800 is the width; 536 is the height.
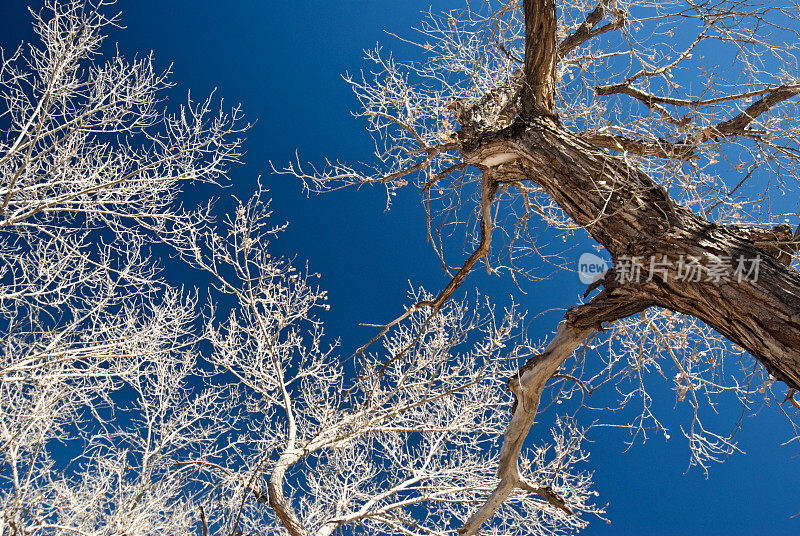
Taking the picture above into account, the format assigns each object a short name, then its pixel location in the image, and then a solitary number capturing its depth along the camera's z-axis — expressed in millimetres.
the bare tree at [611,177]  1889
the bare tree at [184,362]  4414
